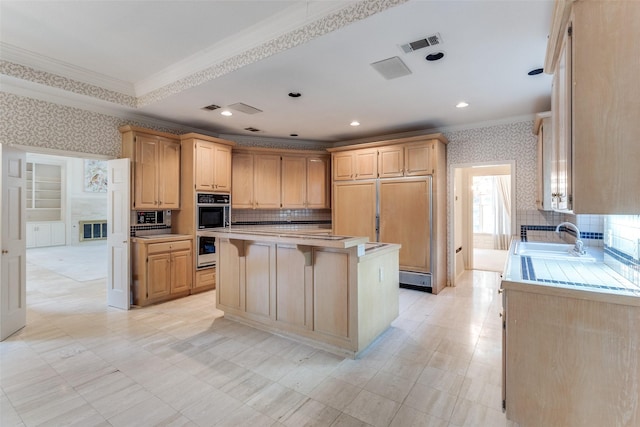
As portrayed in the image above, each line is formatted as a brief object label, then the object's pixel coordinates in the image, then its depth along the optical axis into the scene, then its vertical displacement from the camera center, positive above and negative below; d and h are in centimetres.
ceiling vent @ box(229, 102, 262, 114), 396 +148
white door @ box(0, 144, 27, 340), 301 -30
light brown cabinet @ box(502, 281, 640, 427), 140 -74
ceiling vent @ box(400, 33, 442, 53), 235 +141
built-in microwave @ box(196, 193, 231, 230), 457 +6
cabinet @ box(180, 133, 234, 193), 453 +86
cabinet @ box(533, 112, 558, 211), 329 +63
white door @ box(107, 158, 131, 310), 394 -25
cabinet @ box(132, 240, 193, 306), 398 -80
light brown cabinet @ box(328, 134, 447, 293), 460 +17
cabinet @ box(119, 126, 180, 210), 410 +71
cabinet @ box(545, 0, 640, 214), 125 +47
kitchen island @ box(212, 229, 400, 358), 264 -74
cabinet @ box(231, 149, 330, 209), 541 +67
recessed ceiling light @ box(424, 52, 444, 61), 263 +143
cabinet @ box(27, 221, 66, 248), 884 -59
